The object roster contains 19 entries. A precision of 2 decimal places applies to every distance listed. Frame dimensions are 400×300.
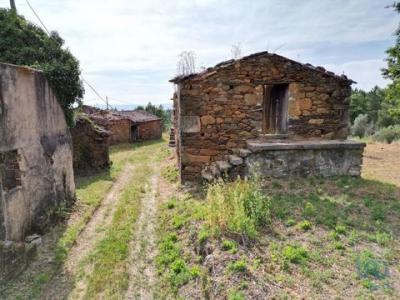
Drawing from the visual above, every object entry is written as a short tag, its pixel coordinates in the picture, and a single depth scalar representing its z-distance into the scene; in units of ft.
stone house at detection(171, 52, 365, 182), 25.31
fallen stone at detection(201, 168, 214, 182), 25.52
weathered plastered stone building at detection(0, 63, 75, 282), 17.40
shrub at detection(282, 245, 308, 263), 13.56
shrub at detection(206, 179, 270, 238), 16.13
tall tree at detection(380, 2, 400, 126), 42.19
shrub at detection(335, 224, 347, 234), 15.81
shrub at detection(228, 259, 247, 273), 13.18
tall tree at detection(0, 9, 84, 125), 27.58
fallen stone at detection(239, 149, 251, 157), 25.10
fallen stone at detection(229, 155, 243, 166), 25.03
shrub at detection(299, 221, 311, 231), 16.38
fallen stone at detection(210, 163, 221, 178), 25.06
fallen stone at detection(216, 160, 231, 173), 24.70
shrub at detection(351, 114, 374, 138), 87.89
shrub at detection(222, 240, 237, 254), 14.68
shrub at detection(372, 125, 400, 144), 57.98
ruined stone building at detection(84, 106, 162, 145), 77.77
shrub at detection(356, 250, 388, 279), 12.34
